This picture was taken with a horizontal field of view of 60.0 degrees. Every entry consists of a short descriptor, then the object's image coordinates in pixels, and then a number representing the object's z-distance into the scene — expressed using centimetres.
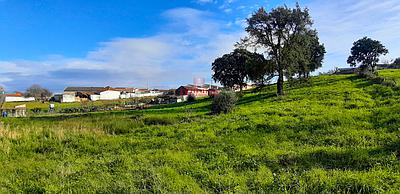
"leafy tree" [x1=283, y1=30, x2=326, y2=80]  3959
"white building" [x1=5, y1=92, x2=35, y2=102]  14712
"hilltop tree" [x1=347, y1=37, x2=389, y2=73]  6225
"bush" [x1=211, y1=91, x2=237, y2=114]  2636
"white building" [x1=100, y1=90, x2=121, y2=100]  16060
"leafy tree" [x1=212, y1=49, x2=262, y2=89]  7194
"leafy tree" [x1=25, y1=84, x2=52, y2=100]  16029
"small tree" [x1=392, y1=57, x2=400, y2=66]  7306
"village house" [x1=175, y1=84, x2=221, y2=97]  13662
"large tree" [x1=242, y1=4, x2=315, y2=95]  3947
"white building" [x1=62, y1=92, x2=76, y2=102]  13515
